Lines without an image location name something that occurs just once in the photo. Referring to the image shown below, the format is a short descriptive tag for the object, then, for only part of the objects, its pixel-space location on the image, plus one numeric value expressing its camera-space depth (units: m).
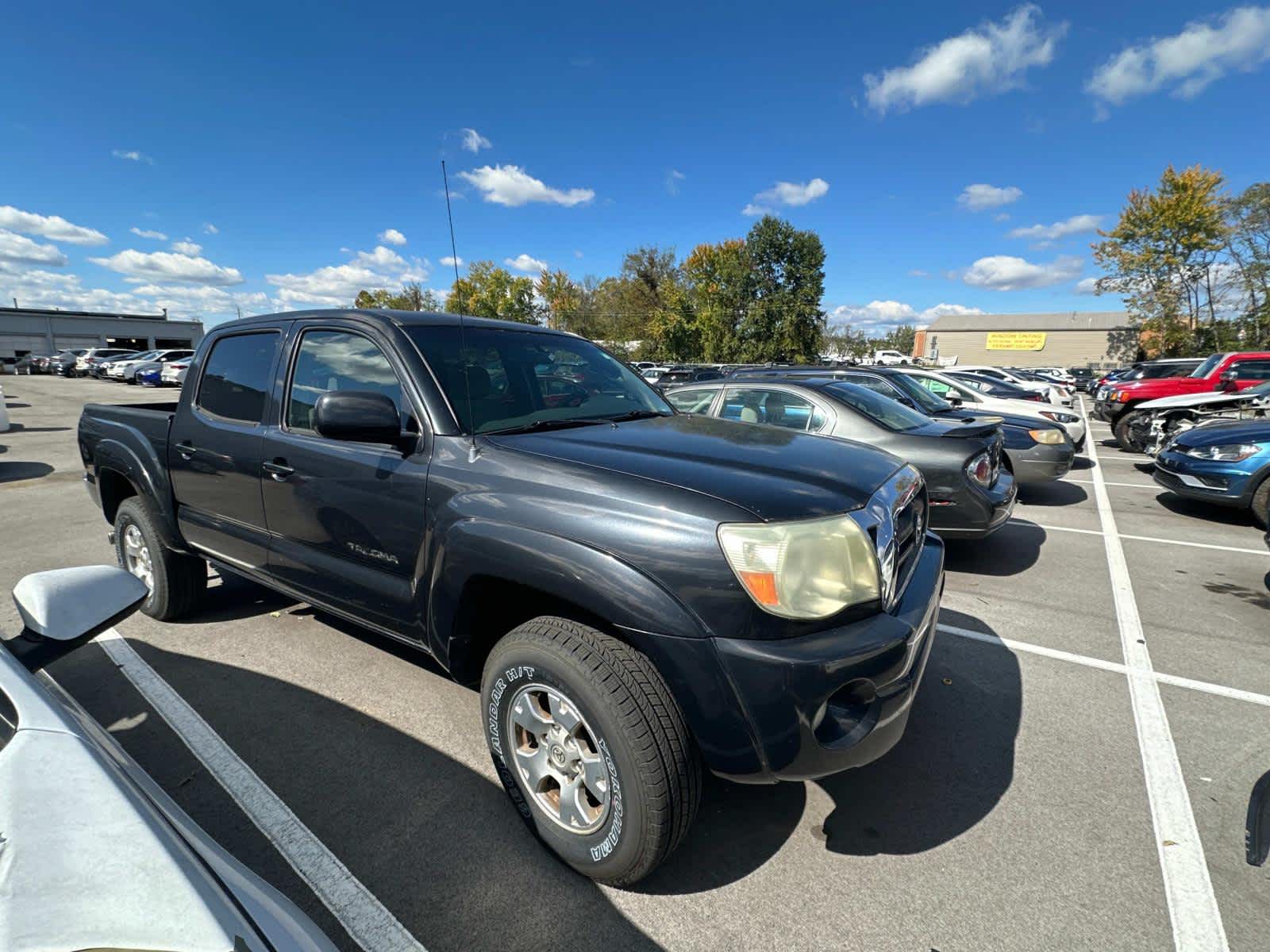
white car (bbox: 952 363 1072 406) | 17.27
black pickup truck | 1.76
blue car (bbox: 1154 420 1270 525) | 6.32
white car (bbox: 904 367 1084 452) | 9.45
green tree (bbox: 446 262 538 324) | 54.38
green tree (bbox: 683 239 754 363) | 51.69
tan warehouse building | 66.19
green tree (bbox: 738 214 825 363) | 52.12
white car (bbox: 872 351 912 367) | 63.46
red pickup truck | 12.48
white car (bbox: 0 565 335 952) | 0.83
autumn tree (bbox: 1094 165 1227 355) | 37.50
